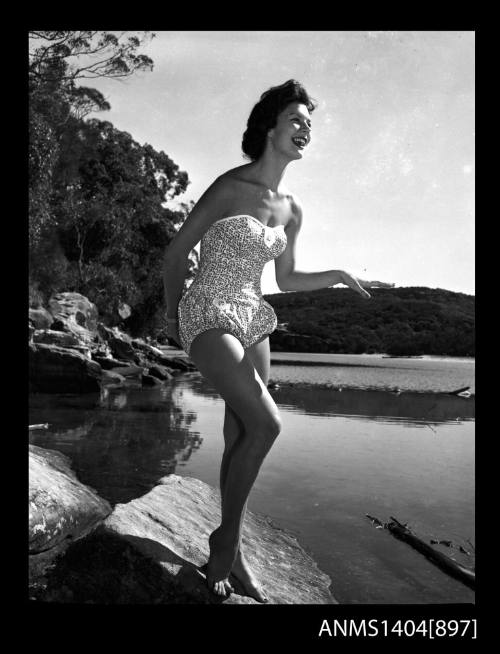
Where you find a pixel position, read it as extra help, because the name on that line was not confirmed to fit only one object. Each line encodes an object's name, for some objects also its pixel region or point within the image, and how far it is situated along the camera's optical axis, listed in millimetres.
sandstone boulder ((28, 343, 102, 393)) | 16562
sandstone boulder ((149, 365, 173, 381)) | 23189
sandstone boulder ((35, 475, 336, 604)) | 2801
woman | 2605
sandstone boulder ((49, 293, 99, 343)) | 24141
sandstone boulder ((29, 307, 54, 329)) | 20641
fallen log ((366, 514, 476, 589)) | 4320
